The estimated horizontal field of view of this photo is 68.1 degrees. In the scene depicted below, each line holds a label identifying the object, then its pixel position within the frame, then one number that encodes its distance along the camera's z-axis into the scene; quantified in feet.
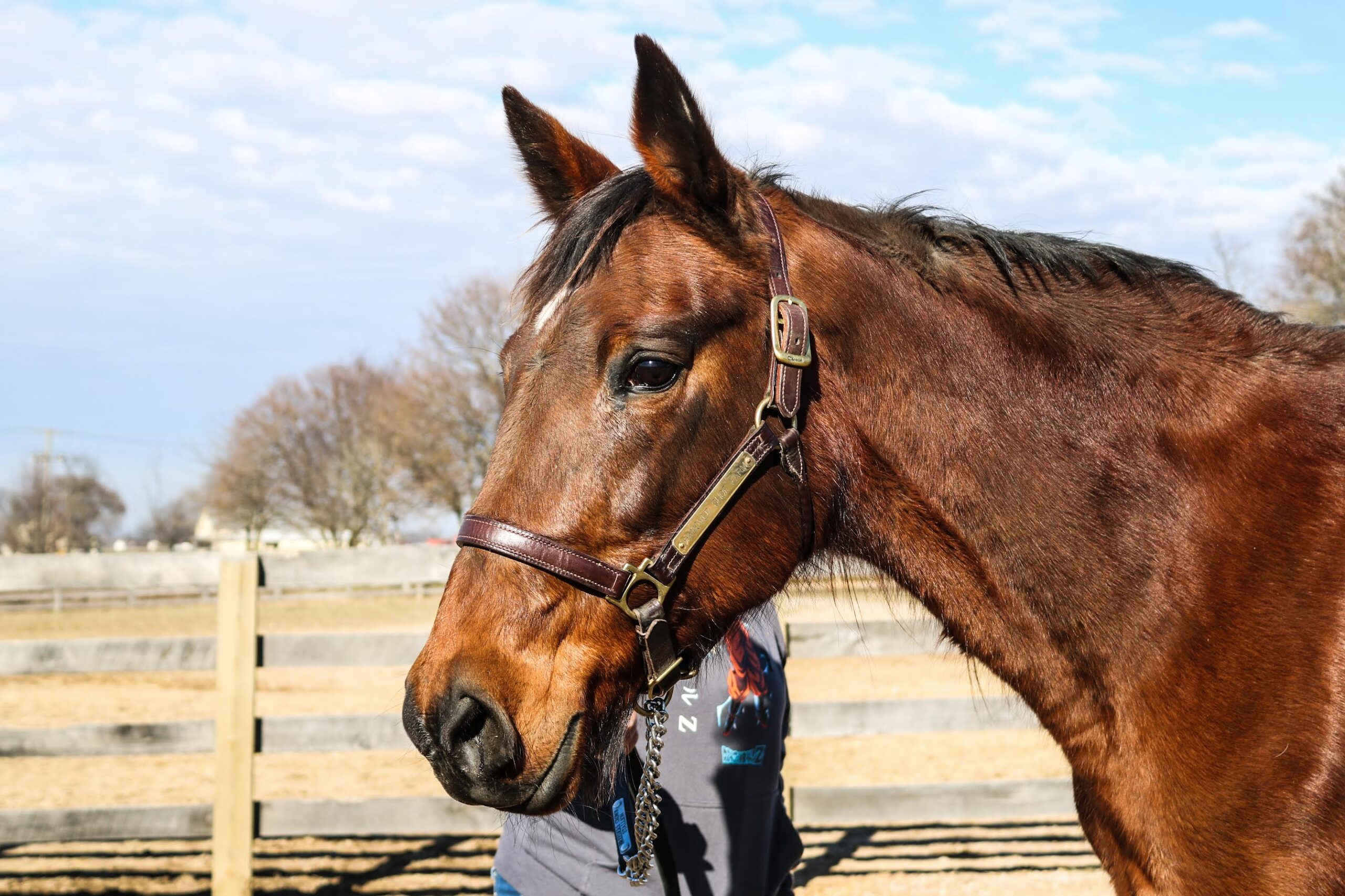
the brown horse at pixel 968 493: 5.76
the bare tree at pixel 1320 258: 90.12
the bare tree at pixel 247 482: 163.02
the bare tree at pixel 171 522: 214.07
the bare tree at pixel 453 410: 135.54
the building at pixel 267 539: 164.86
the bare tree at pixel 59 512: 150.92
